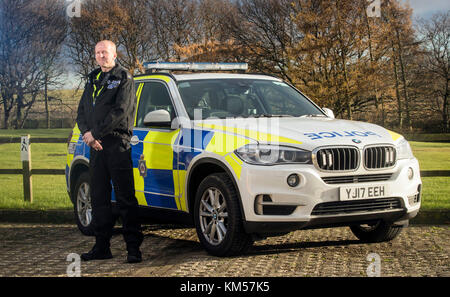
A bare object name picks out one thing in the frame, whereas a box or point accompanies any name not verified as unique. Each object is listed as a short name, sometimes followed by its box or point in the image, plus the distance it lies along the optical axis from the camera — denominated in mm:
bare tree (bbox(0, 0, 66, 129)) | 45969
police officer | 6215
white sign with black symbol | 11078
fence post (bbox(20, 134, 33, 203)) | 11102
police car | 5938
